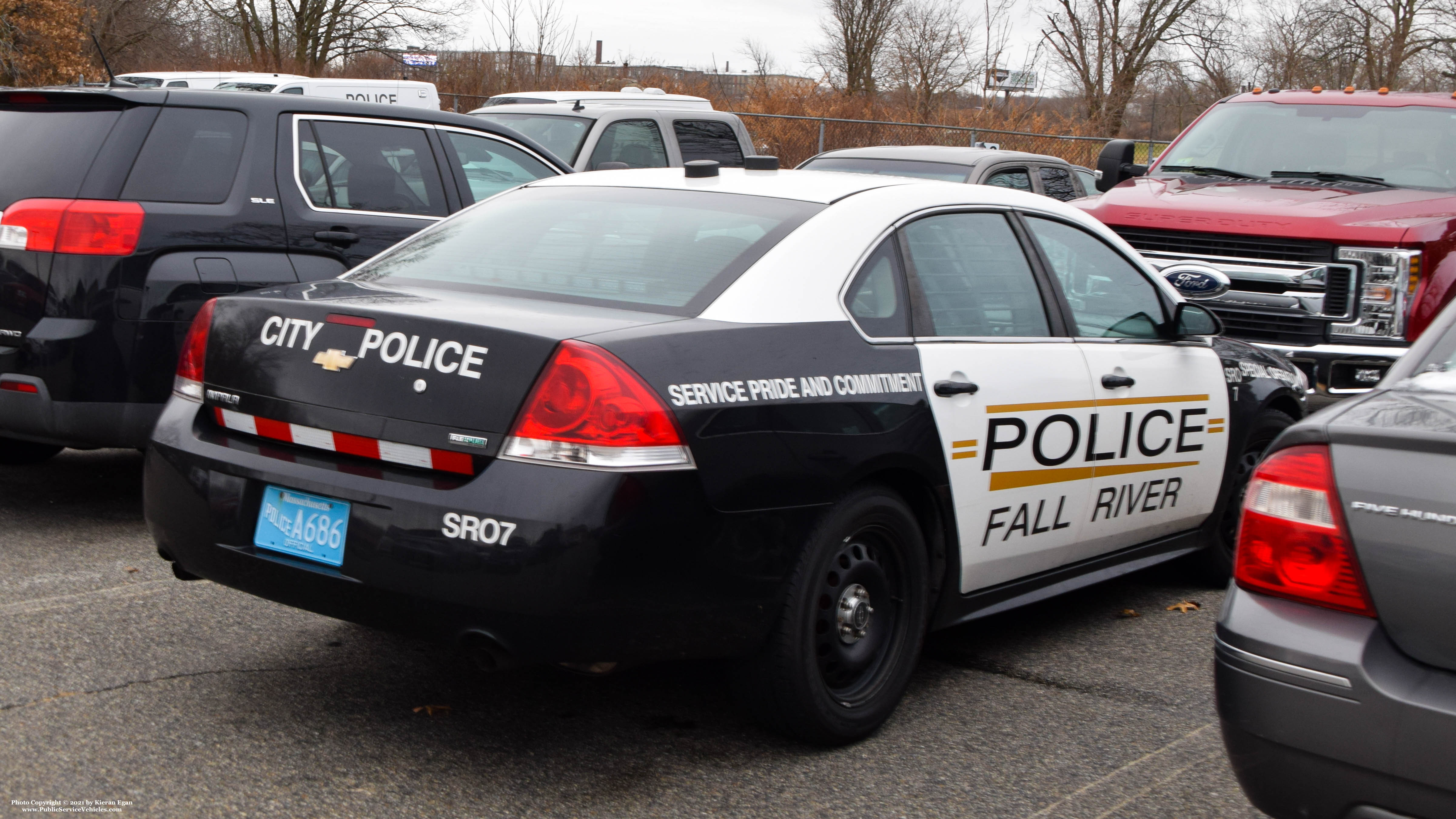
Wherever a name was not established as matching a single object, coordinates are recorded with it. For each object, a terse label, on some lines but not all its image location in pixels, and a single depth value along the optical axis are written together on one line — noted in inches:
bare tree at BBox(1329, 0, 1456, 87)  1690.5
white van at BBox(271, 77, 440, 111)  658.8
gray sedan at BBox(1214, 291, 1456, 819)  92.0
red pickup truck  295.6
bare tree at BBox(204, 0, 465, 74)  1373.0
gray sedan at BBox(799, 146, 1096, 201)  412.8
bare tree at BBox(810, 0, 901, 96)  1478.8
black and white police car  122.3
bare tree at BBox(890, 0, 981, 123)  1328.7
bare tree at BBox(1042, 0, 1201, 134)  1599.4
